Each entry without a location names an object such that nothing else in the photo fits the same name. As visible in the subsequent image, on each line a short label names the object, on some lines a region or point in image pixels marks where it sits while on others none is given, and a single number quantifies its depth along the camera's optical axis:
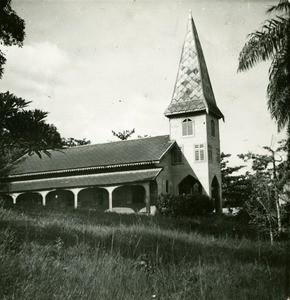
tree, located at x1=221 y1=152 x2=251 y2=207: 35.50
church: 27.88
